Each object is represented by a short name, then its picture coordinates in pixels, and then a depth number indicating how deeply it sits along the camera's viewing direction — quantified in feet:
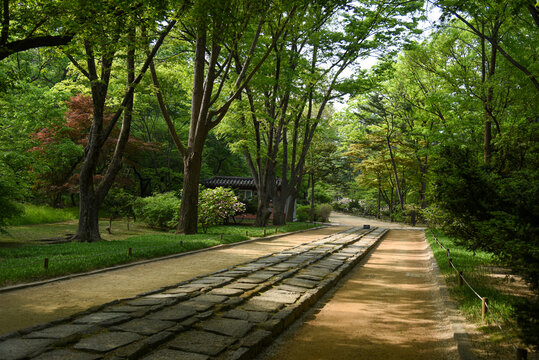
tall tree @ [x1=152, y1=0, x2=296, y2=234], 48.01
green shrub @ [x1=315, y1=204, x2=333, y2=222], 114.32
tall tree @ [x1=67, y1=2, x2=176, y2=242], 41.96
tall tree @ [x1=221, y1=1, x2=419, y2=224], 58.70
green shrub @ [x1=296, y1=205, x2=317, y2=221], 114.93
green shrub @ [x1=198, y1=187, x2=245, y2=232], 55.72
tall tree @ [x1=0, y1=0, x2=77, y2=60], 20.51
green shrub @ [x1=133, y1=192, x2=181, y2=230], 59.74
